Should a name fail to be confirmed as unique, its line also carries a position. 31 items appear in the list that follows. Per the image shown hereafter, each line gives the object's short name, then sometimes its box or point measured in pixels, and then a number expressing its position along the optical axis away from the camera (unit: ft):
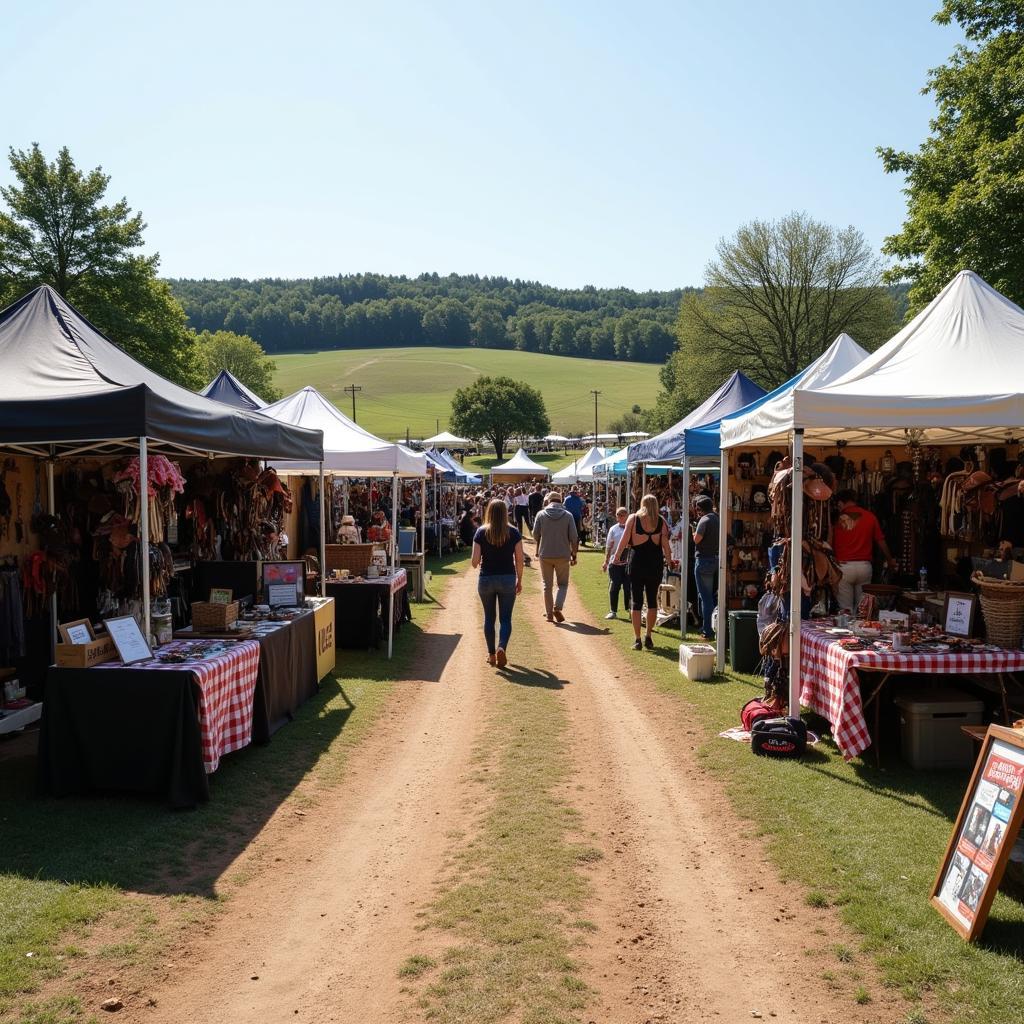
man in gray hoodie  38.51
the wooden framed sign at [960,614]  20.23
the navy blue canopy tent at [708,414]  37.53
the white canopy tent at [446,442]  93.08
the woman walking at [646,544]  31.86
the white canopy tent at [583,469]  90.05
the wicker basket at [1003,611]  19.11
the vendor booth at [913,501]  19.08
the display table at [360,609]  34.09
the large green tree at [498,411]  223.71
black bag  20.35
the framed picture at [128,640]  18.21
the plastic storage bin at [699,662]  28.32
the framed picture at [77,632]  17.63
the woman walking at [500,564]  30.50
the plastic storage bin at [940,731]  18.99
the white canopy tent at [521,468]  102.22
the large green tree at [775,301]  130.31
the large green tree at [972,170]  50.26
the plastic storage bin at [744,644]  29.53
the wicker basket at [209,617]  22.12
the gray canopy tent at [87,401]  17.81
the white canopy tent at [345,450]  36.24
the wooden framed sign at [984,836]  11.80
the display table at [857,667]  18.62
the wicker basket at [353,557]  37.58
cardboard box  17.48
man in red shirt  25.05
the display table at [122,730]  17.57
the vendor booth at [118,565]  17.66
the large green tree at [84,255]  93.04
